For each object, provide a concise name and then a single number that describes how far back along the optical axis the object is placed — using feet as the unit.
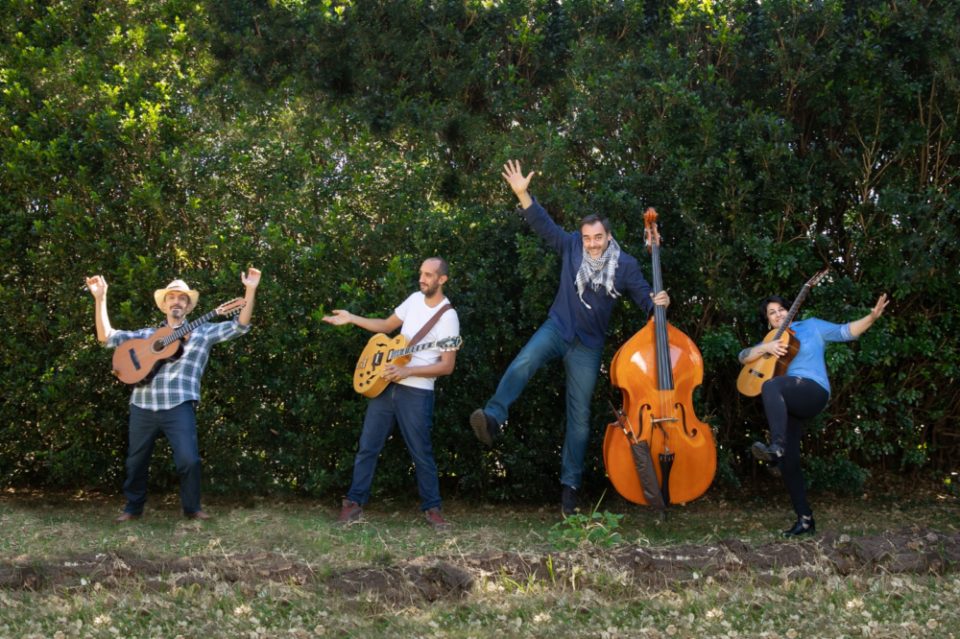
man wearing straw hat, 22.68
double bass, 20.34
